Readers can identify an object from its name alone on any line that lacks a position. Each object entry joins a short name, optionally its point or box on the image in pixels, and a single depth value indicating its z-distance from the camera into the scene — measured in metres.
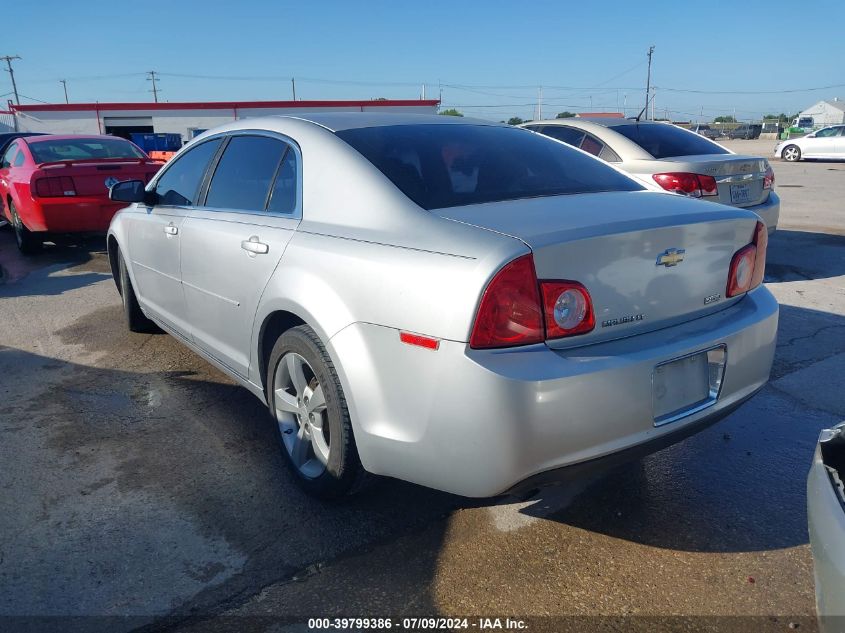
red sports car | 7.95
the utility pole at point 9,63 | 78.69
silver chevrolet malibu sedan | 2.22
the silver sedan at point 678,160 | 6.57
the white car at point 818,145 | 27.55
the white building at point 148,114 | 39.06
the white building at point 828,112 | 79.61
